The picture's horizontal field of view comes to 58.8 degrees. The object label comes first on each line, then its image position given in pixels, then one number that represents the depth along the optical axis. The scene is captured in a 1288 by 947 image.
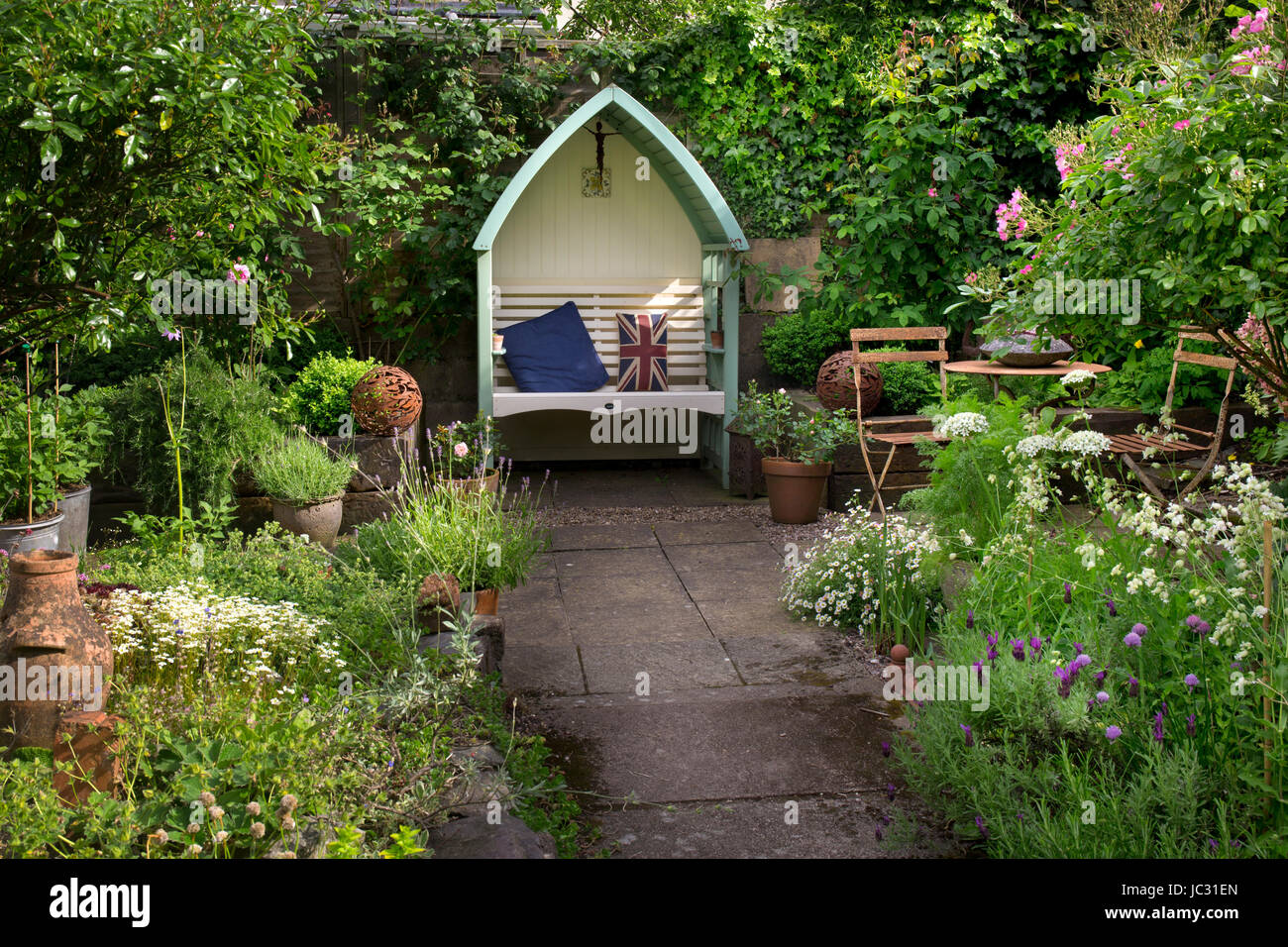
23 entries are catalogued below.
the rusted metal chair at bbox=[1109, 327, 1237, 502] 4.94
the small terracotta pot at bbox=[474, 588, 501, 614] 4.26
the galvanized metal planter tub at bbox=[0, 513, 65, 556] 4.56
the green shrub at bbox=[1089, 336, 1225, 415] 6.88
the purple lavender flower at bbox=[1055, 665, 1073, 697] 2.77
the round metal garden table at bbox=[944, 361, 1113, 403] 5.82
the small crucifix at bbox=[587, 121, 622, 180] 8.14
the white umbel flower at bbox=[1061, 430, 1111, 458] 3.42
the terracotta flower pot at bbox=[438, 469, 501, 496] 4.93
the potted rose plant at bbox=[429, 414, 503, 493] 6.23
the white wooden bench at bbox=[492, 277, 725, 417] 8.22
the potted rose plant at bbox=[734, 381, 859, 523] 6.49
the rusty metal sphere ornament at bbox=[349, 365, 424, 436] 6.40
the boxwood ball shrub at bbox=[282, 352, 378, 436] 6.52
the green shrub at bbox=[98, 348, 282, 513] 5.47
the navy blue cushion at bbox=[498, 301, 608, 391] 7.86
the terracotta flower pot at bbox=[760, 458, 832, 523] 6.47
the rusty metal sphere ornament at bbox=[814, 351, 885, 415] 7.03
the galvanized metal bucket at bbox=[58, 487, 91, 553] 5.00
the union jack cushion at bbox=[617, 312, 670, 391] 8.03
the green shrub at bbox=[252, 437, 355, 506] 5.66
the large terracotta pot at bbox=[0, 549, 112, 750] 2.48
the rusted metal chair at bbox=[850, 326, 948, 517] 6.30
